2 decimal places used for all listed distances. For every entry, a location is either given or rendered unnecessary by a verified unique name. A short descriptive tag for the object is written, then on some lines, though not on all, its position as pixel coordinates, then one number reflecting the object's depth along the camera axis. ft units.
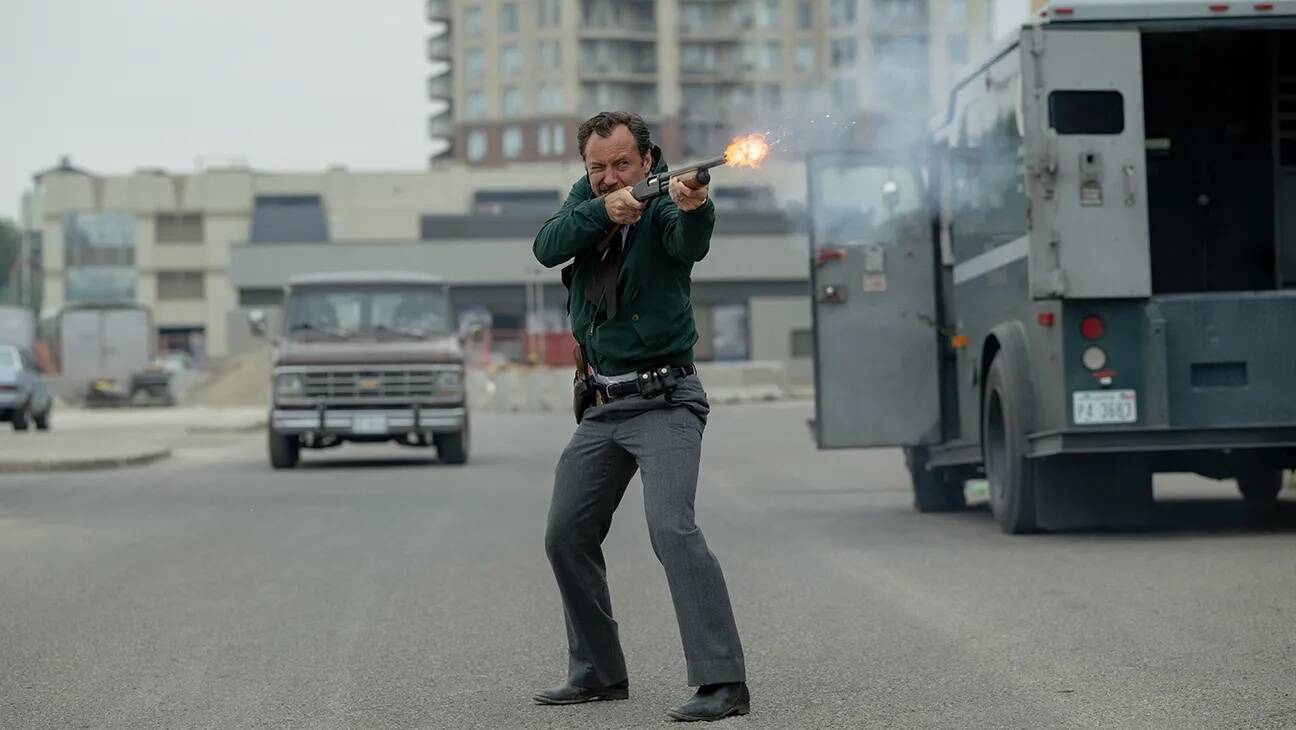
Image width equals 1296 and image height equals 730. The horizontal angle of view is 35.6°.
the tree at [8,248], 465.88
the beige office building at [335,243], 282.15
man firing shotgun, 20.79
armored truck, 41.19
